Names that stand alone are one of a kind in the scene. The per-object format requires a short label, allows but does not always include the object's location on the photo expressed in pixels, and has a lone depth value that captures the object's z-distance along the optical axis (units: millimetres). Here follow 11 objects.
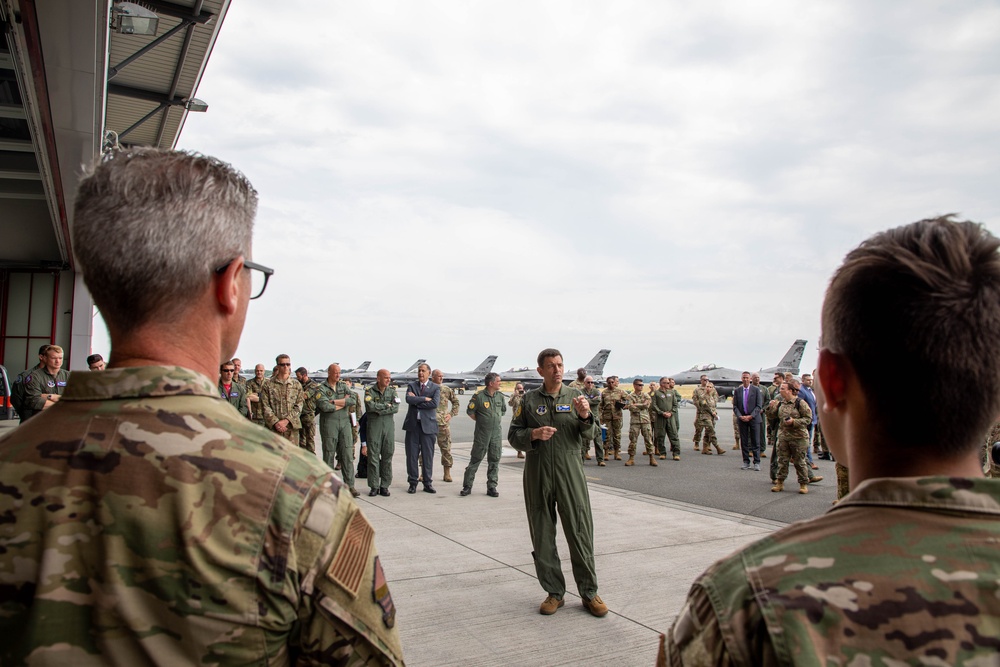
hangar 5109
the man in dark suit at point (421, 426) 10758
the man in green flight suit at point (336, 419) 10211
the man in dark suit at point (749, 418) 14133
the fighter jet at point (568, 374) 55281
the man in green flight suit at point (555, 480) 5004
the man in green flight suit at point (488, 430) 10469
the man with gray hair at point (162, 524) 1099
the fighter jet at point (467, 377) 63281
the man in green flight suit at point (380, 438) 10453
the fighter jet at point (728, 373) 40312
